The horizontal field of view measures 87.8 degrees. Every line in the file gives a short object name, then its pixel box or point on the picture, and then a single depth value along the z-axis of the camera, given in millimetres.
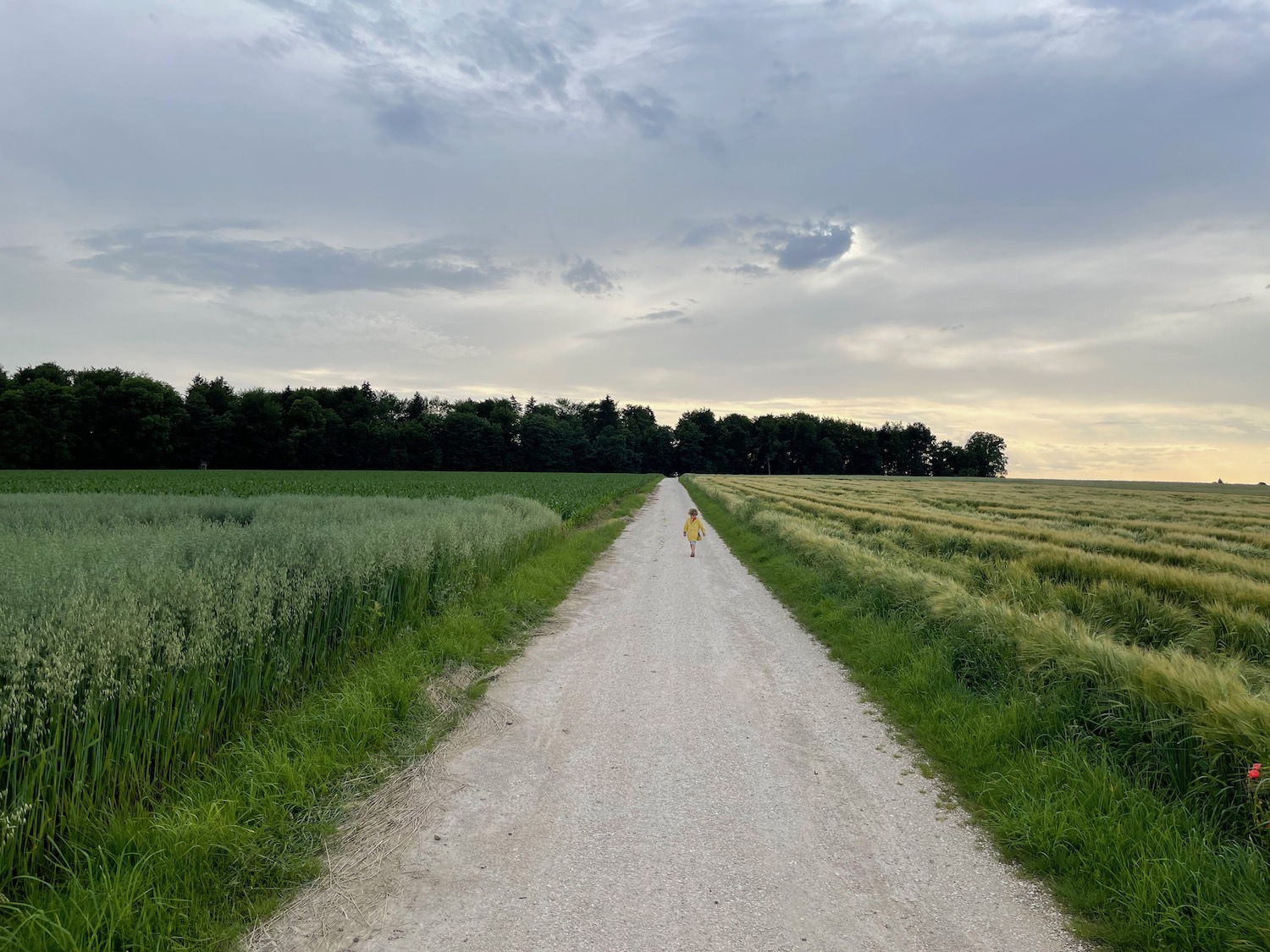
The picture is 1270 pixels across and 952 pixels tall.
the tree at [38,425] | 75062
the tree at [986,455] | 157125
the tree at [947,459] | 157200
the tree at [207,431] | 90750
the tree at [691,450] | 146875
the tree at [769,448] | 150625
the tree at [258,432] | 95938
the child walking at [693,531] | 18406
